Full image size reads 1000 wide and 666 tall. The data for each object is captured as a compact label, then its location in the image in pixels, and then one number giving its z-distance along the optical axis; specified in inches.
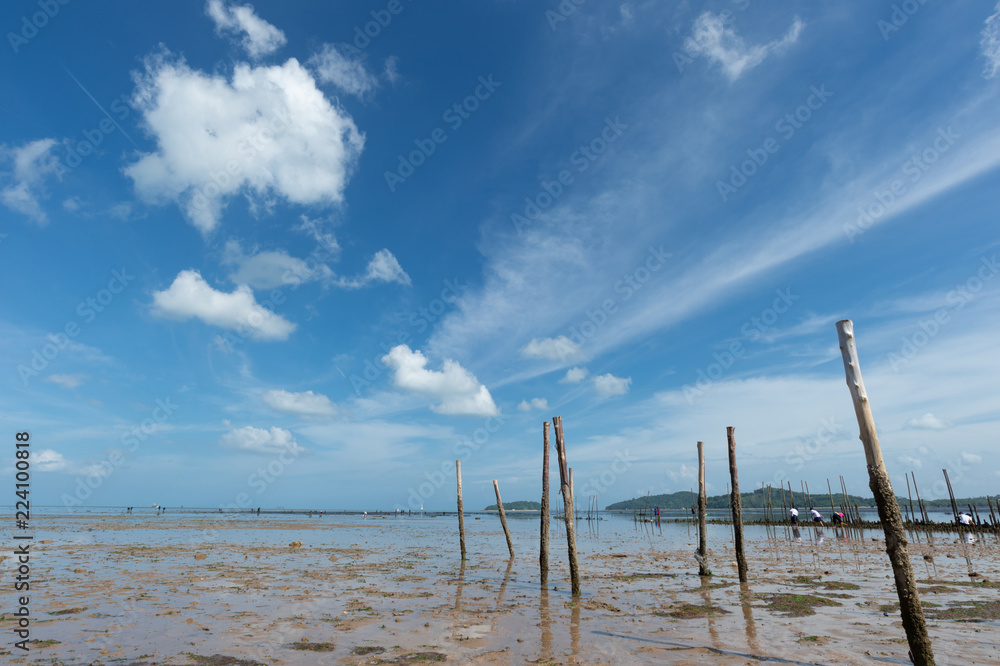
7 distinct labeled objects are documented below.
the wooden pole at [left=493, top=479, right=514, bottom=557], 976.6
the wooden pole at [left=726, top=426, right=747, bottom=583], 629.3
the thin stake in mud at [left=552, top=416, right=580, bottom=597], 562.9
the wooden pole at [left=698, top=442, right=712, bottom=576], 684.7
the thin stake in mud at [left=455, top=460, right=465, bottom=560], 1012.5
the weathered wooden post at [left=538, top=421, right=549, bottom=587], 623.2
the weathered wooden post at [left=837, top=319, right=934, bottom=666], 281.7
